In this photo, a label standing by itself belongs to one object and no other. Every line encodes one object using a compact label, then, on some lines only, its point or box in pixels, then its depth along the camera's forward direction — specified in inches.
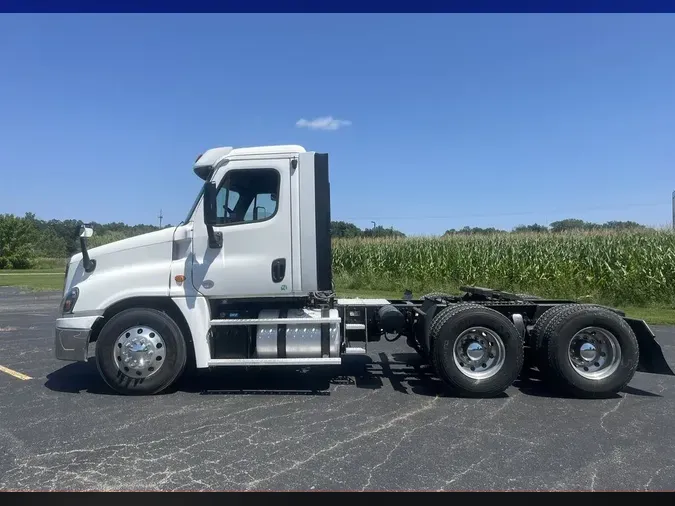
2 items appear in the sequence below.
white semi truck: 258.7
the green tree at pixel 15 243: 2977.4
